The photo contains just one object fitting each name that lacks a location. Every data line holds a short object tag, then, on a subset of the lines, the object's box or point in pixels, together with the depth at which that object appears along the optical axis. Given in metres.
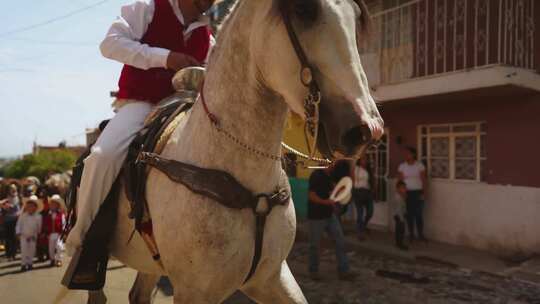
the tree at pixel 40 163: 44.88
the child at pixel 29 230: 8.77
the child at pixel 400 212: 9.63
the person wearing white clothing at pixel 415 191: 10.05
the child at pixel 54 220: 9.43
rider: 2.53
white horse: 1.65
